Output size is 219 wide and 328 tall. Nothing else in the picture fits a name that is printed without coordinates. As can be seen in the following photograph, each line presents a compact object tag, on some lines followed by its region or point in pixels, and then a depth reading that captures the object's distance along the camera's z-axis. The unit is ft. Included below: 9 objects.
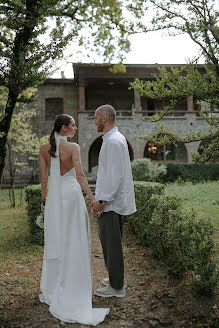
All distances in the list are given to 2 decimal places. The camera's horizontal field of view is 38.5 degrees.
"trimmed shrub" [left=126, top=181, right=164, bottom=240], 18.99
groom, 11.51
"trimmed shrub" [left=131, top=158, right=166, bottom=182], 46.47
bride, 10.98
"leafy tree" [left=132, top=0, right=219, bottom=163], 13.35
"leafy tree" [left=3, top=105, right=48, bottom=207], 38.86
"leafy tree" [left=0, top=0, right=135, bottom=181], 14.46
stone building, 64.28
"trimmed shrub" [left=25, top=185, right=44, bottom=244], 21.07
